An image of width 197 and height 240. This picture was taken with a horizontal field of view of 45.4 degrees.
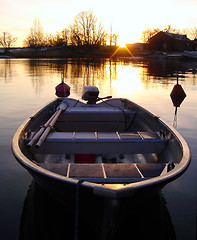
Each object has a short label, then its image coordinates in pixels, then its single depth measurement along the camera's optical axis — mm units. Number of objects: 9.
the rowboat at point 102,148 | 3002
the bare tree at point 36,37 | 103000
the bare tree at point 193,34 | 115000
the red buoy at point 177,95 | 12145
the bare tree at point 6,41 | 124312
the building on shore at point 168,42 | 65125
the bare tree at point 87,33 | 93875
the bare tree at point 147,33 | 95750
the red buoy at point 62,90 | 11100
